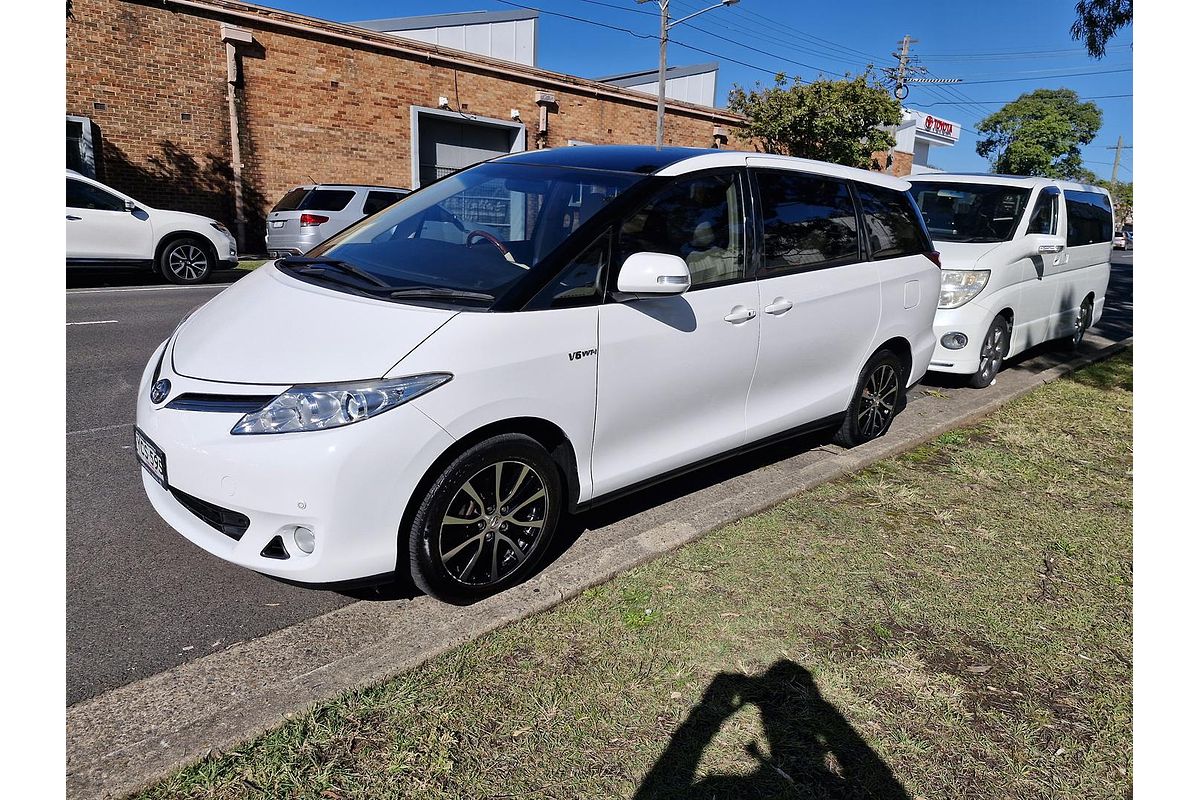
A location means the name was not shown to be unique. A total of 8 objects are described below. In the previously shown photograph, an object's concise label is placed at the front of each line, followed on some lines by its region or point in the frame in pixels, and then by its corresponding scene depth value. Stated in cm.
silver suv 1439
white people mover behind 689
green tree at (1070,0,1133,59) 993
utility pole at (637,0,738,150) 2338
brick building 1638
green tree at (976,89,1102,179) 5669
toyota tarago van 277
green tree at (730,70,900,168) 2494
